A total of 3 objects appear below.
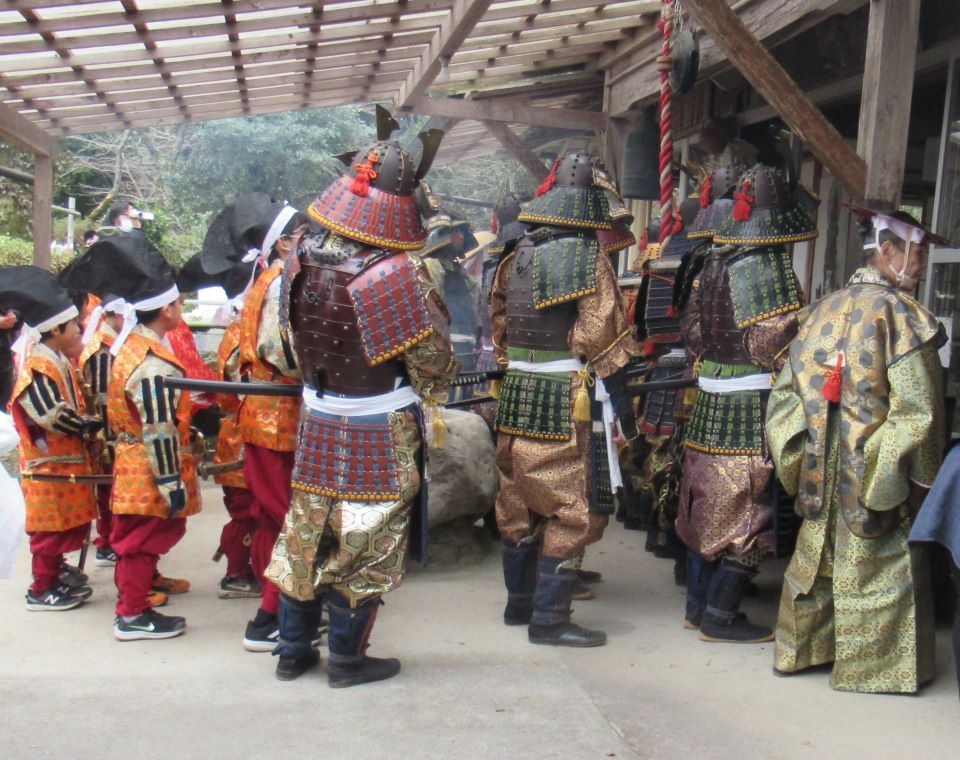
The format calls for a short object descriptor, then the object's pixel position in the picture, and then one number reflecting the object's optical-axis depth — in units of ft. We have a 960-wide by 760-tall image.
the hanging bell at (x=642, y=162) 23.63
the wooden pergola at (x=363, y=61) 15.83
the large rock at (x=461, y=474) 16.75
